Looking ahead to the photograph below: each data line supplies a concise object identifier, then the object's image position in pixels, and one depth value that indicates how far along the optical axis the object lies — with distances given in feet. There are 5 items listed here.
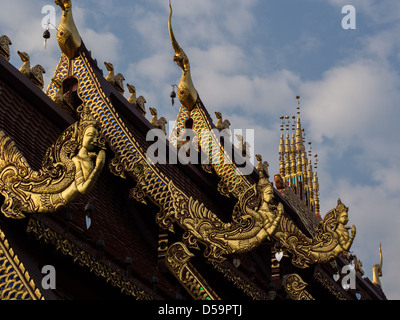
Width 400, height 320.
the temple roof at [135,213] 38.61
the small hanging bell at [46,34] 44.09
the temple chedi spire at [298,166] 94.48
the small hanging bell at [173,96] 56.03
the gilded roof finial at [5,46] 38.87
